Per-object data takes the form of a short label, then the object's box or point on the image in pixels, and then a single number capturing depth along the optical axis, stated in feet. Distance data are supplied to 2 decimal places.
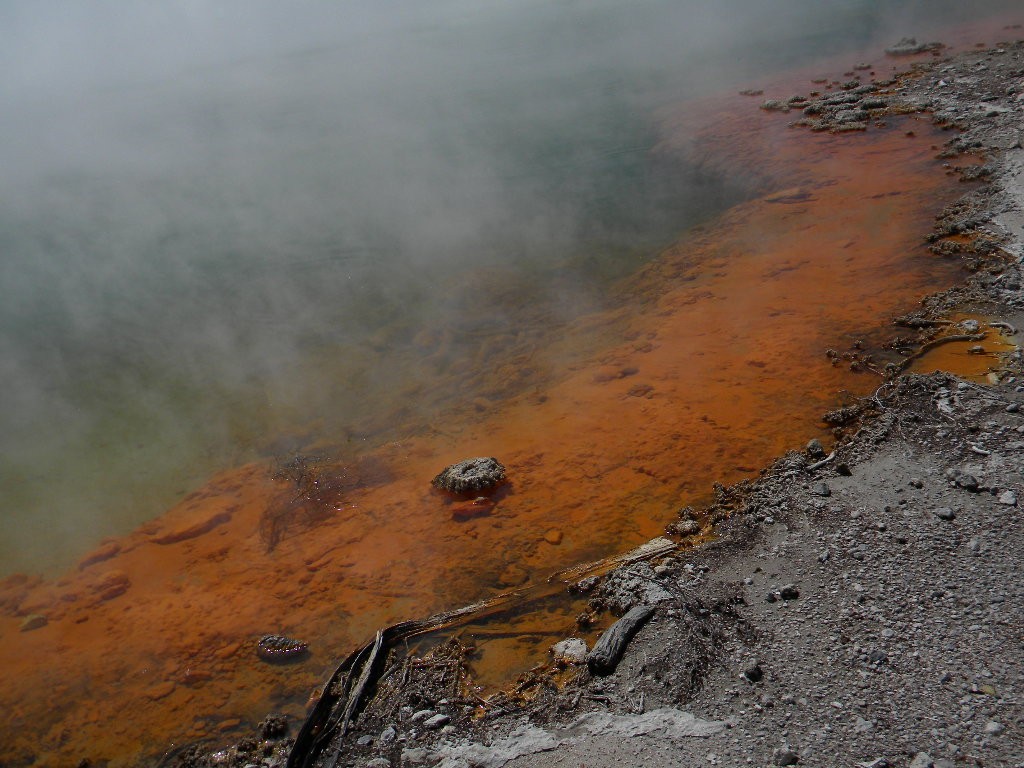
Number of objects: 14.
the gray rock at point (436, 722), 13.11
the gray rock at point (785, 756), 10.64
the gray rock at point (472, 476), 20.38
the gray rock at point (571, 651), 14.23
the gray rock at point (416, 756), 12.43
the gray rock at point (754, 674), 12.18
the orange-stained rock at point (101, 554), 21.09
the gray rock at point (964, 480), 15.02
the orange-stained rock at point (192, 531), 21.33
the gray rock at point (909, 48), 56.44
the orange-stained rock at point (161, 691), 16.19
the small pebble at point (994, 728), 10.26
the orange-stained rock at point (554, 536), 18.28
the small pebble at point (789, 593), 13.83
